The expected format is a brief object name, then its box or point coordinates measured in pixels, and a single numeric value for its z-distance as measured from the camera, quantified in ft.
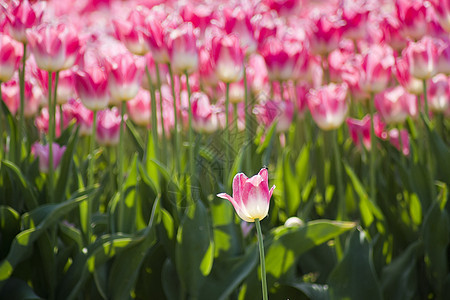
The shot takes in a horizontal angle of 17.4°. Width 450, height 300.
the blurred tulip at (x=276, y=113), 7.25
